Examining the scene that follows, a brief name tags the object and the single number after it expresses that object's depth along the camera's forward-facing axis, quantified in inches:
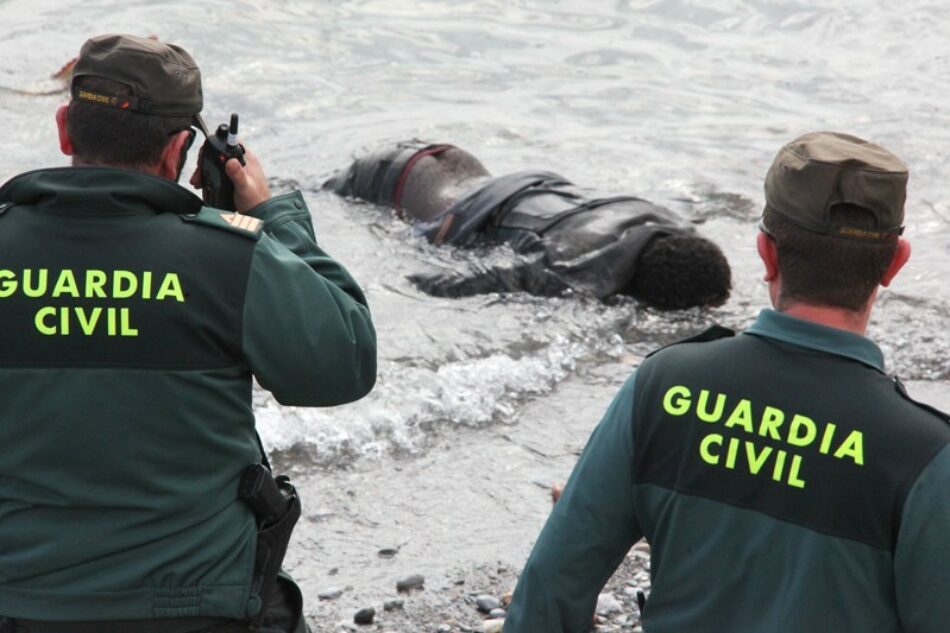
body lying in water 608.1
